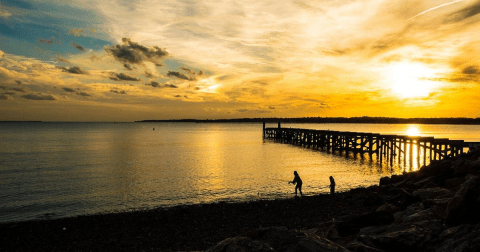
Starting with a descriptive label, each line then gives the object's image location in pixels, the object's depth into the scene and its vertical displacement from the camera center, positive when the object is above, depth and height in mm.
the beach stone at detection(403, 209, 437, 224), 6610 -1881
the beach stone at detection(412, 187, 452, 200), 9508 -2066
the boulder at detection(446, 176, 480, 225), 5465 -1358
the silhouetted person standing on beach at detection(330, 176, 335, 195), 19281 -3633
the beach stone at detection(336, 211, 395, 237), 7057 -2139
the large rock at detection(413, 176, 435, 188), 13508 -2373
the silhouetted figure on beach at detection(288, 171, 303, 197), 19688 -3433
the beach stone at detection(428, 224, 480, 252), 4197 -1597
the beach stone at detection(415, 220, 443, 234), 5600 -1778
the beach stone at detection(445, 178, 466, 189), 11594 -2030
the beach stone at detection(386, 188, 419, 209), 10229 -2402
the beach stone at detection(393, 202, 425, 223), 8186 -2206
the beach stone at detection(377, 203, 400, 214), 9516 -2450
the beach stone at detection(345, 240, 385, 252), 4939 -1884
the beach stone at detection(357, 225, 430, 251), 5242 -1866
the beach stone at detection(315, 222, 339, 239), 6823 -2305
